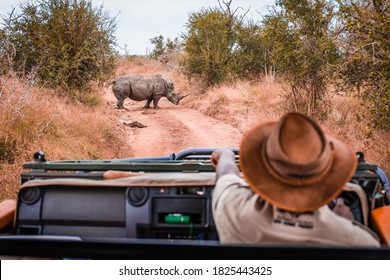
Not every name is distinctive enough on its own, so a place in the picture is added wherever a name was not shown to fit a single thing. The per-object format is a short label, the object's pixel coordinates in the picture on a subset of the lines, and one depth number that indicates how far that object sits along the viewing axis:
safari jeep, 2.13
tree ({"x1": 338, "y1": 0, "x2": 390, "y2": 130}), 6.13
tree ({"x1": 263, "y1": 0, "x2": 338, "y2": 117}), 9.42
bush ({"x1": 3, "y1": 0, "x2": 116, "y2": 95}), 11.58
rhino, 19.17
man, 1.54
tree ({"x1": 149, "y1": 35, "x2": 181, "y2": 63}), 39.60
